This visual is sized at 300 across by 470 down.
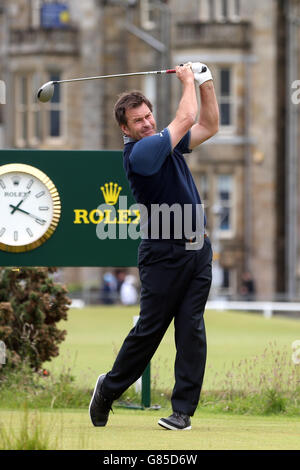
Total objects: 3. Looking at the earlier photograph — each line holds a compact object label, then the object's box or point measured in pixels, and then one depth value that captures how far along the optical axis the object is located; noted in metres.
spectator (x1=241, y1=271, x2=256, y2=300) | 44.69
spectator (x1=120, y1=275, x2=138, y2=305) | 42.06
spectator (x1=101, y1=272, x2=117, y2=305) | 44.59
